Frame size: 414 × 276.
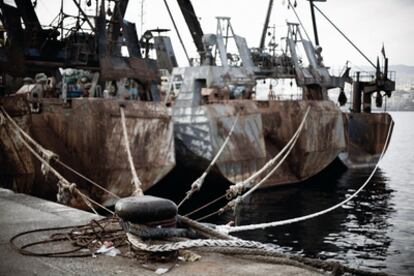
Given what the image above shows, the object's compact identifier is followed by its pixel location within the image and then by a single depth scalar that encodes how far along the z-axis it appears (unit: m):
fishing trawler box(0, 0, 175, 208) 11.33
